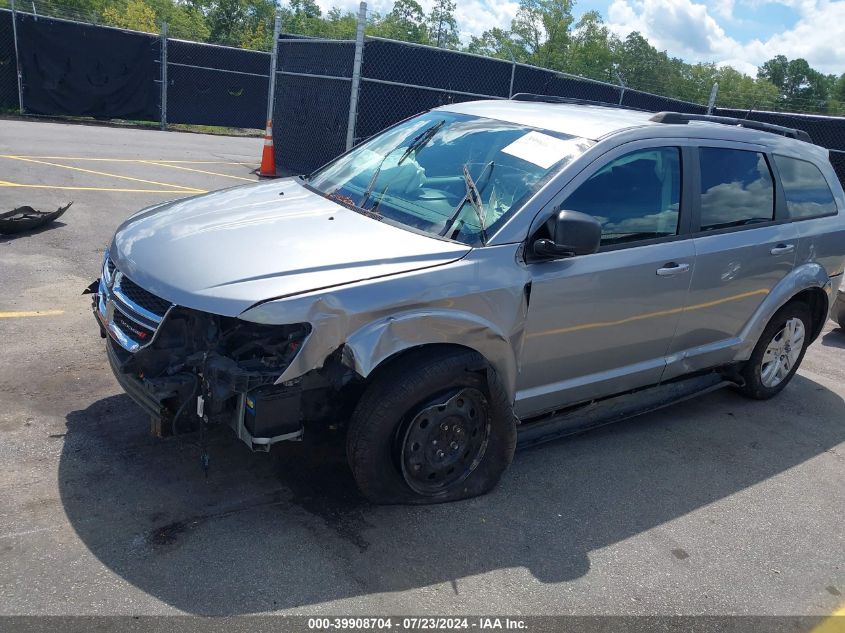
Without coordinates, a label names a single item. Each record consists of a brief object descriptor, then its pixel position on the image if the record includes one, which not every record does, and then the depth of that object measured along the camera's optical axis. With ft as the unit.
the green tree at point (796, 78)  299.17
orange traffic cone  43.37
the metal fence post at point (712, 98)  50.19
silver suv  10.64
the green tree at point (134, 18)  122.21
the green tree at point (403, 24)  157.99
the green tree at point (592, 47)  178.50
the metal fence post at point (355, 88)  37.27
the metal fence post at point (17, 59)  60.60
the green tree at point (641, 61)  187.01
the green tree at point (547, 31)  172.65
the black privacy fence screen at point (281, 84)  39.88
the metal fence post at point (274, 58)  44.98
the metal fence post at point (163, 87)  68.74
